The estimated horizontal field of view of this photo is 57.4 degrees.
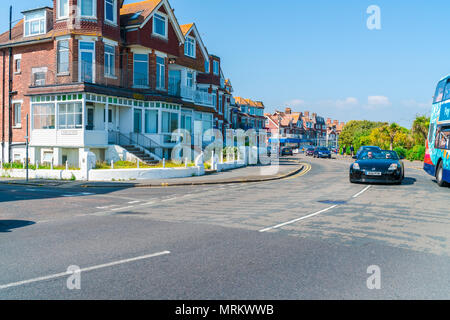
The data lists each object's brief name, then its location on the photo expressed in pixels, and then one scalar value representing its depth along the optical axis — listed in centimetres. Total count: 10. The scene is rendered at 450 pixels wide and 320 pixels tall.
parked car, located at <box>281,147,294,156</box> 6035
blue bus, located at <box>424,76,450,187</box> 1669
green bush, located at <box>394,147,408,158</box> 4903
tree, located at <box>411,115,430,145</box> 4862
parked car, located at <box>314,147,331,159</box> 5653
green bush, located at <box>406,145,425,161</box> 4344
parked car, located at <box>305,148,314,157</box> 6675
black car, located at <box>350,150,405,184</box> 1748
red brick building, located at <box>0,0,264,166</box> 2606
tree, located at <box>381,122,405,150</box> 5736
